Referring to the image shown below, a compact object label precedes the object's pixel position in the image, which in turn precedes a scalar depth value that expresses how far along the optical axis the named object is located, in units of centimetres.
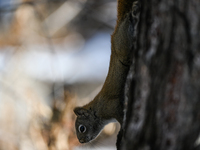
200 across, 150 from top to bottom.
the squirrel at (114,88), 309
